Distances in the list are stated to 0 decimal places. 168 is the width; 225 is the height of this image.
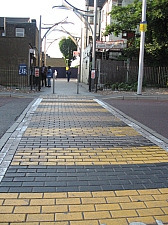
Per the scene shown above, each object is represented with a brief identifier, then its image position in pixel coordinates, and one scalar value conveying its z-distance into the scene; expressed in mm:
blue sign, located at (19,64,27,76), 19391
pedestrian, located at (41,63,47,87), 23594
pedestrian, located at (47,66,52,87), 23125
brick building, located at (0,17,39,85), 25094
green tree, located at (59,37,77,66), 88188
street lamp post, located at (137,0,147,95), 17031
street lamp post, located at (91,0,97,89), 20622
